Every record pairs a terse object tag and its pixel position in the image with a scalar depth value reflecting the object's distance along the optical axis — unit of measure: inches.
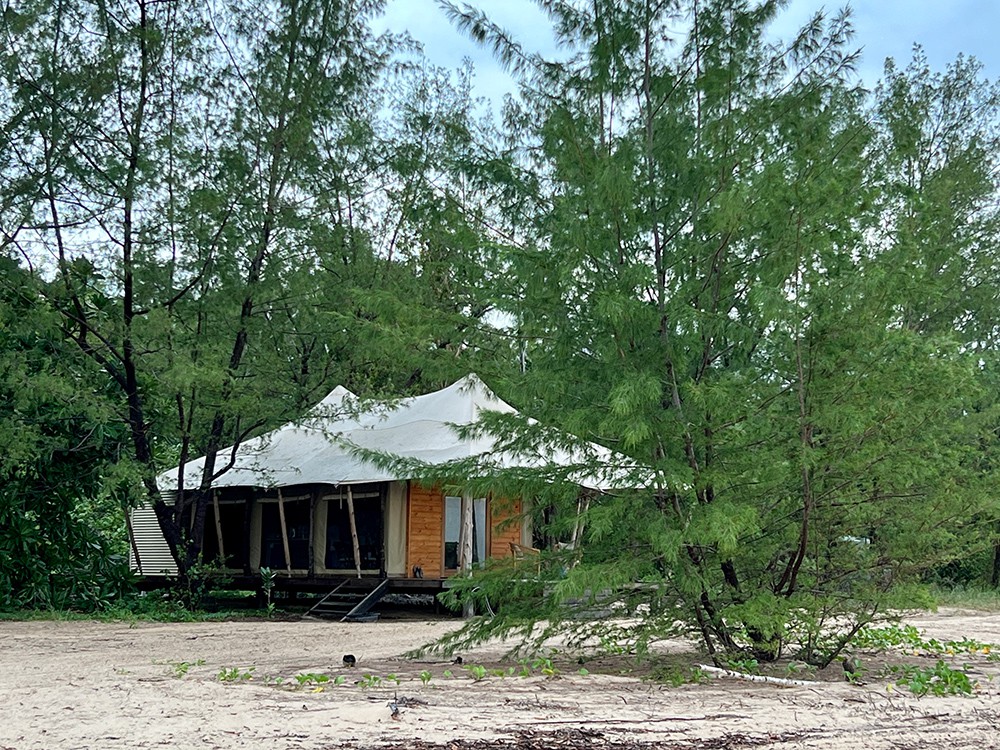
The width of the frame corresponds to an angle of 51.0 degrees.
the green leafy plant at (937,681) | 300.0
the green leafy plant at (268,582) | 711.1
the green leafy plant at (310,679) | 308.9
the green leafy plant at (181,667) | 340.0
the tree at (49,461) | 597.9
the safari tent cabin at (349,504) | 682.2
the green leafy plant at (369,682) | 302.5
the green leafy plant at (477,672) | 318.4
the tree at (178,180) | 600.4
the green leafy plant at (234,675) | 319.0
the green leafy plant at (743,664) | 330.6
